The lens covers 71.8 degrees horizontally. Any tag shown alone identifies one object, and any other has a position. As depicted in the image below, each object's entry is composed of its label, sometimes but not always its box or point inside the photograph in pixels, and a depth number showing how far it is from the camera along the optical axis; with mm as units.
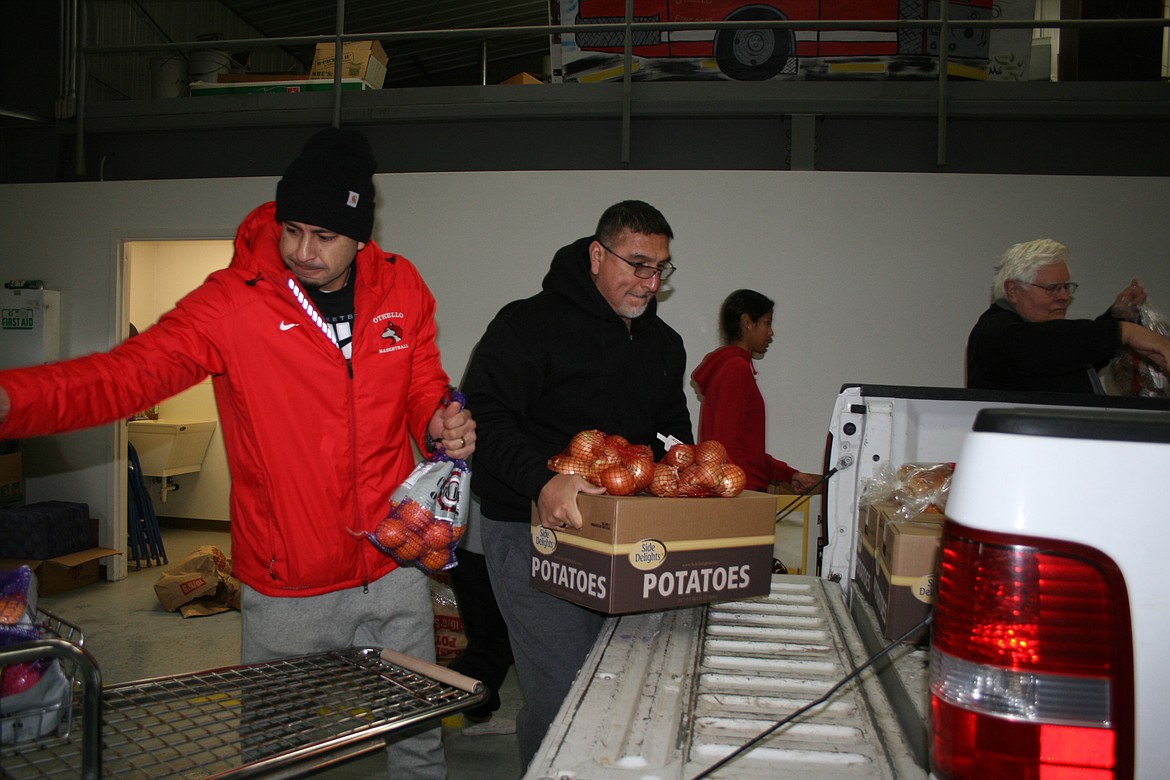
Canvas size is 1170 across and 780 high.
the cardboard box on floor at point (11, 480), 5738
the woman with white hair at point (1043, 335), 2244
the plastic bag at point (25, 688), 1050
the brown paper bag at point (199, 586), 5109
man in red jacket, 1812
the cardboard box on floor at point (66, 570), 5387
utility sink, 7156
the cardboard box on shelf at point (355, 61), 5586
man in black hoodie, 2115
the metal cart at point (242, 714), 1022
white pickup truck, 765
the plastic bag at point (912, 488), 1853
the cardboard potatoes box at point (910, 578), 1611
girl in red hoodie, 3895
